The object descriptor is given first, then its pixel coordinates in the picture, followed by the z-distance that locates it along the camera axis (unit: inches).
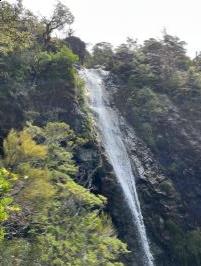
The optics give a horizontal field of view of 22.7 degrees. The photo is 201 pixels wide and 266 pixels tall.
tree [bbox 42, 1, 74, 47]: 1588.3
